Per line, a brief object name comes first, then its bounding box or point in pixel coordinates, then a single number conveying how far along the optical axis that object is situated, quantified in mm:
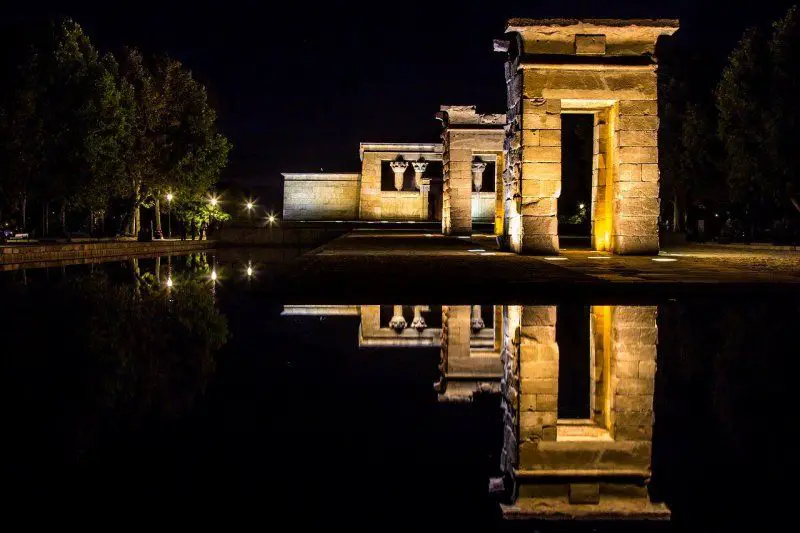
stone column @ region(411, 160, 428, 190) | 50094
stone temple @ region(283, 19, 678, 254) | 16922
